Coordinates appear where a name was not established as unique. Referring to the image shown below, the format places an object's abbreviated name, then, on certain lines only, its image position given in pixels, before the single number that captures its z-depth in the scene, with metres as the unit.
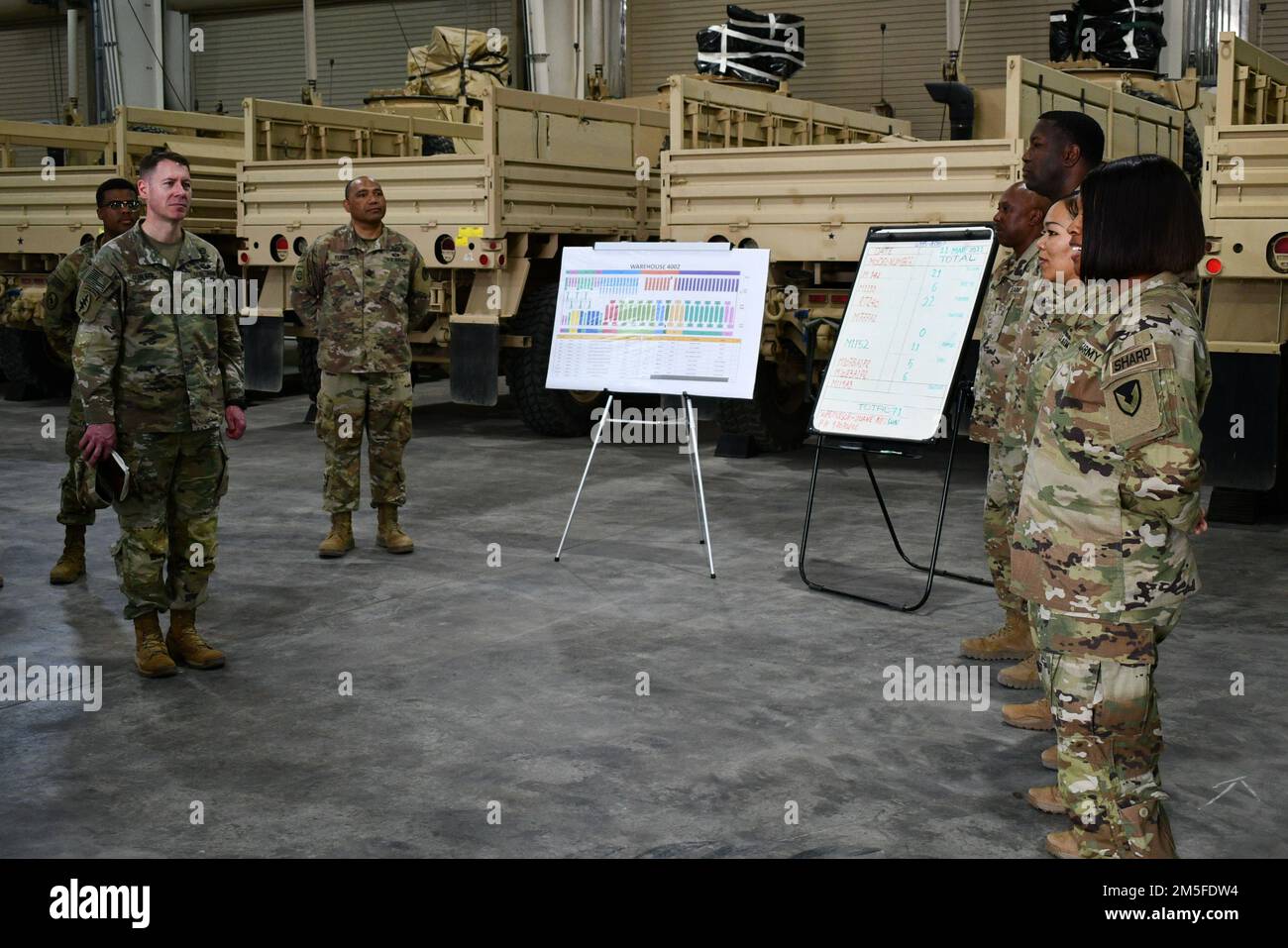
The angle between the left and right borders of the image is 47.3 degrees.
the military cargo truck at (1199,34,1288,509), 6.59
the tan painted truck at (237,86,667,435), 9.38
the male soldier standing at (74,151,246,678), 4.66
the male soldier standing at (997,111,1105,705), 4.23
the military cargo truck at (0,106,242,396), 11.80
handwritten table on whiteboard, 5.52
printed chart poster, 6.33
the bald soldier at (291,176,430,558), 6.55
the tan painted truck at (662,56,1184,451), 7.72
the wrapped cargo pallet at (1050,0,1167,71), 10.95
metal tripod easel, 6.11
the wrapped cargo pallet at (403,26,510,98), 12.91
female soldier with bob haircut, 2.89
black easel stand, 5.34
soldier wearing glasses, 5.61
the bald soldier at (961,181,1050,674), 4.54
